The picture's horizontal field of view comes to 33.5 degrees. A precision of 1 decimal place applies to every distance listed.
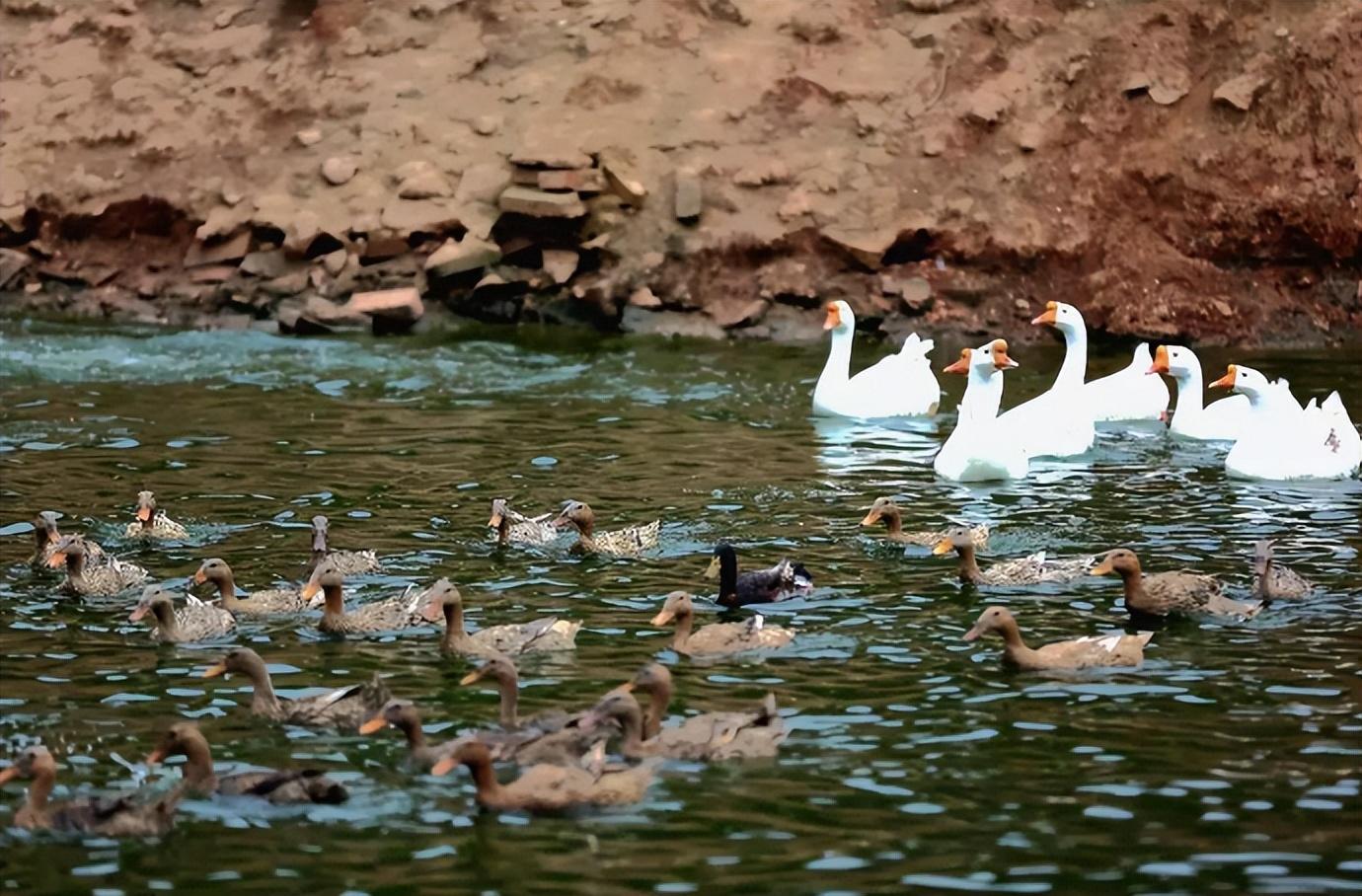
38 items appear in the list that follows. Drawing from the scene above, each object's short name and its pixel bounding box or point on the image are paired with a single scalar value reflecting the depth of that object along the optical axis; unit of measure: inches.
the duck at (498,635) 491.2
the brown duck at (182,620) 504.7
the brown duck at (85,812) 377.7
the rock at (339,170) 1112.8
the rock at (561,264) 1055.6
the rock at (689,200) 1071.6
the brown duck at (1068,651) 477.1
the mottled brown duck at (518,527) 601.3
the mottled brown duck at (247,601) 534.0
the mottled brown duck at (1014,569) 559.5
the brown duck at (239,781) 388.8
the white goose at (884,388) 853.2
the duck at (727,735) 416.2
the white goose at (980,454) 712.4
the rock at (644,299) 1050.1
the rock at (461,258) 1049.5
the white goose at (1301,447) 720.3
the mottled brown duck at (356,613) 511.5
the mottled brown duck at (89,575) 545.6
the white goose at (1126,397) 857.5
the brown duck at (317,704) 434.9
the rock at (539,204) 1054.4
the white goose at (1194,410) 809.5
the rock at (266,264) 1081.4
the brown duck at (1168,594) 518.3
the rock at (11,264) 1123.9
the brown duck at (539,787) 388.8
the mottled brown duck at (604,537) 593.9
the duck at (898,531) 607.2
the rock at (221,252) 1099.9
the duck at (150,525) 612.7
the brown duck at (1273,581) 535.2
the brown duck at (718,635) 498.0
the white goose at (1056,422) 757.9
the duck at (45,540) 566.9
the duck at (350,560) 568.7
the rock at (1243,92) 1066.7
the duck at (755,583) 536.4
